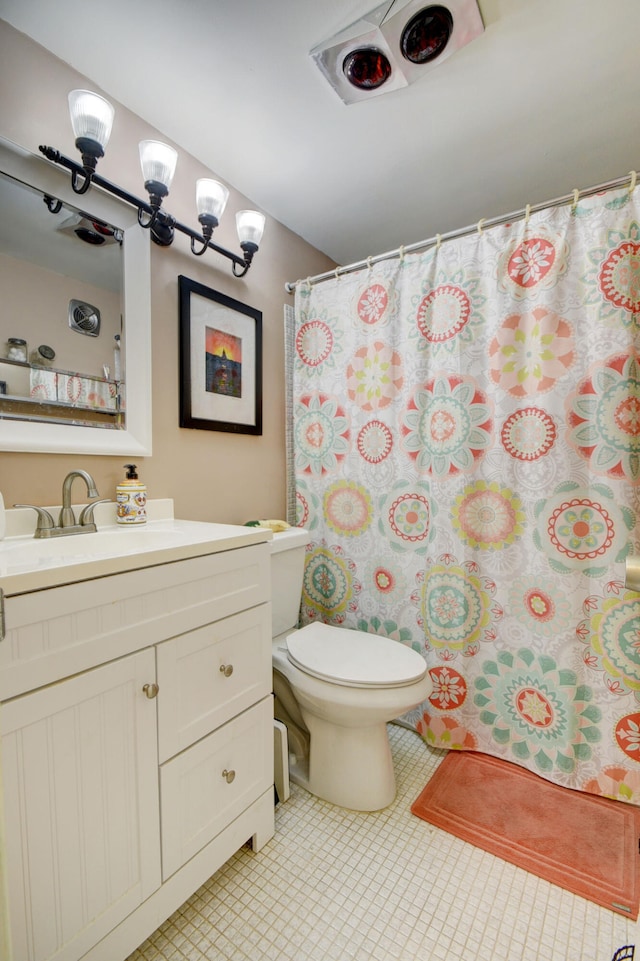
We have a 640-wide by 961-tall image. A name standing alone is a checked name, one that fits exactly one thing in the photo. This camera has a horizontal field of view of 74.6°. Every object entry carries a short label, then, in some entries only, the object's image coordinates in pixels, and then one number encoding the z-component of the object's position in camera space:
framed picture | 1.54
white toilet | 1.24
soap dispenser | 1.29
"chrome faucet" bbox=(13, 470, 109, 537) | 1.12
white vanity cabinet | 0.70
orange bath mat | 1.10
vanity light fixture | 1.08
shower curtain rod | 1.30
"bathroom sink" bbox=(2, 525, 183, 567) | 1.01
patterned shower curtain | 1.32
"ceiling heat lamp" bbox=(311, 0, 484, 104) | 1.07
